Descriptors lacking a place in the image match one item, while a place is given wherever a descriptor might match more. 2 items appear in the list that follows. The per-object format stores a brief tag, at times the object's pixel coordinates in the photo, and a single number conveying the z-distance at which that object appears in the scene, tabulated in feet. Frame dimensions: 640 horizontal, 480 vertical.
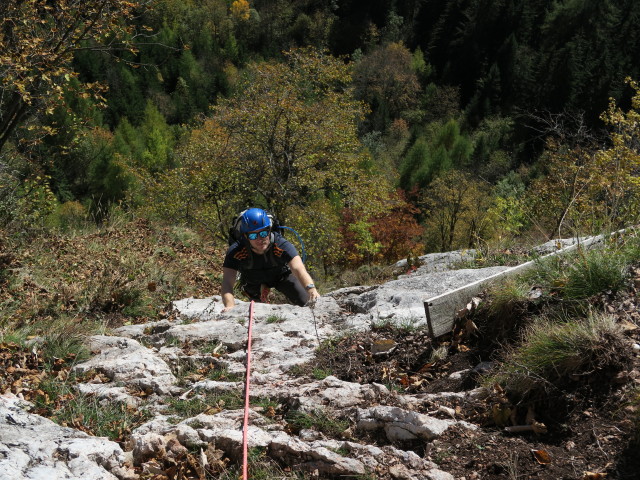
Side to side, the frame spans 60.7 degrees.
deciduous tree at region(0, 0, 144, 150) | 23.77
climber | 19.39
